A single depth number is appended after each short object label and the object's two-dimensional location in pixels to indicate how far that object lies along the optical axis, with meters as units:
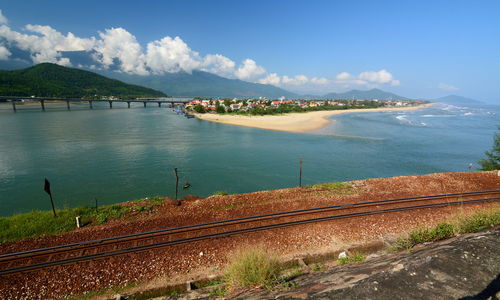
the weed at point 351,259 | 7.15
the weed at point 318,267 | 6.87
